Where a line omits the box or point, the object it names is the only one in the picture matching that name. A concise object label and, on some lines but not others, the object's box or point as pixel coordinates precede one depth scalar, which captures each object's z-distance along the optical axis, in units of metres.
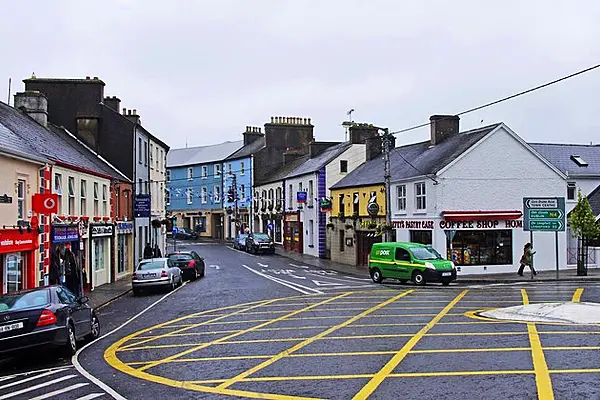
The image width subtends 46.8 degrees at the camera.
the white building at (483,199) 35.03
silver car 28.77
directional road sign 32.50
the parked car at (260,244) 56.25
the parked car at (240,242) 60.66
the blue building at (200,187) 85.38
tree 32.59
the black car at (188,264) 35.03
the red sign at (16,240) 20.12
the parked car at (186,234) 82.31
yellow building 40.91
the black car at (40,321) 13.01
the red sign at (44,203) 20.69
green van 28.69
